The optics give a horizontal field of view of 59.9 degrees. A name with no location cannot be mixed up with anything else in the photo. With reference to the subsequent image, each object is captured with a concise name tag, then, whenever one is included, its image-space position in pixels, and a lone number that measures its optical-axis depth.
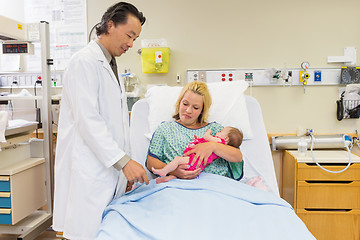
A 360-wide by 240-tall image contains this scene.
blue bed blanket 1.07
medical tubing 2.26
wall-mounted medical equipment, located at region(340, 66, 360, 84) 2.62
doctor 1.28
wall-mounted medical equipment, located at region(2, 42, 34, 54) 2.37
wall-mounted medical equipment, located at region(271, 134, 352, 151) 2.63
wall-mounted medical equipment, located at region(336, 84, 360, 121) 2.59
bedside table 2.28
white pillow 2.06
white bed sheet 1.93
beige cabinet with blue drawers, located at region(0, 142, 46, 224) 2.02
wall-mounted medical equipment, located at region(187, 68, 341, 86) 2.67
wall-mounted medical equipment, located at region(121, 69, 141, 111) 2.72
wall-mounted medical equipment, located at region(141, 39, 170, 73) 2.68
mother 1.59
